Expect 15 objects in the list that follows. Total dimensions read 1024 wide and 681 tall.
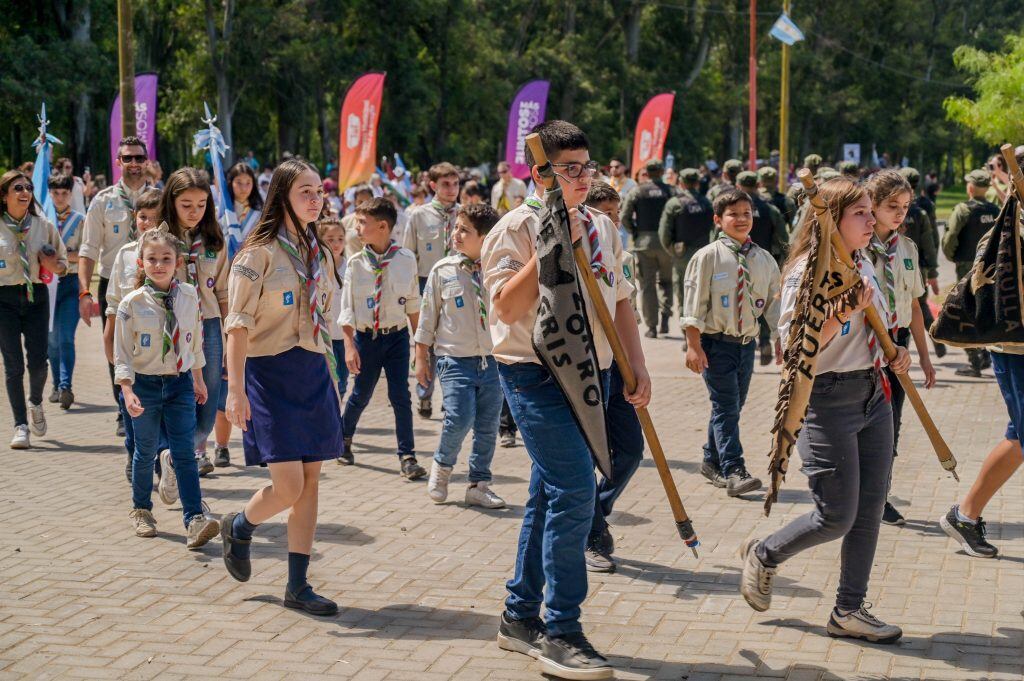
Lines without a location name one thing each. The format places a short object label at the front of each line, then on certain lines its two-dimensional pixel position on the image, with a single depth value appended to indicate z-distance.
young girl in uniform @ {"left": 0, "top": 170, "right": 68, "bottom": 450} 9.59
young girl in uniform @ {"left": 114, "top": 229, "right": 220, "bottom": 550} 6.88
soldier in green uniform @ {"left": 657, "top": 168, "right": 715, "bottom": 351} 14.23
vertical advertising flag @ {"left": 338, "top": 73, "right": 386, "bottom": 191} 19.61
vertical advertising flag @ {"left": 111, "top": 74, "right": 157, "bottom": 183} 17.88
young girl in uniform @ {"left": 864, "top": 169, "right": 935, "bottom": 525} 6.21
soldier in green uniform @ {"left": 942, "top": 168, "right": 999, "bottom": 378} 11.54
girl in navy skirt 5.43
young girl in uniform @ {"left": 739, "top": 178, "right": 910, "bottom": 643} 4.96
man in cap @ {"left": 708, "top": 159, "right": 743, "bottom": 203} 15.05
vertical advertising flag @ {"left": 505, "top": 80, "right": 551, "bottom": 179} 23.41
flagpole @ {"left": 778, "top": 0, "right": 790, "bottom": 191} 27.30
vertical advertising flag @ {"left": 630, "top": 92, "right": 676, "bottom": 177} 24.52
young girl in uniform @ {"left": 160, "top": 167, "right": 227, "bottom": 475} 7.36
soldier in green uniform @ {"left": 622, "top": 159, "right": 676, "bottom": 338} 15.52
